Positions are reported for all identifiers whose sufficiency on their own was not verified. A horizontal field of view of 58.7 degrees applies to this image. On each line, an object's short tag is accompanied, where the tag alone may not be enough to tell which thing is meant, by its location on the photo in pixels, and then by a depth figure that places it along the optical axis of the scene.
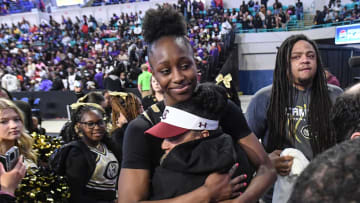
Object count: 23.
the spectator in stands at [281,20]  15.34
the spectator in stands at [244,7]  17.01
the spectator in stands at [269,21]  15.28
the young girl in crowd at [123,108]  3.45
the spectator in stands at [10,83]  11.54
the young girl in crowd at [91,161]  2.43
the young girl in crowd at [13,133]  2.34
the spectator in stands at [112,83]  8.27
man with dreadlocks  1.85
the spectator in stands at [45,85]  11.93
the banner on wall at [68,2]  24.39
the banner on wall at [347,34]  12.29
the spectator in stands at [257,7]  17.15
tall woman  1.09
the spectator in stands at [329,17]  14.79
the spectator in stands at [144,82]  6.94
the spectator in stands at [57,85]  10.98
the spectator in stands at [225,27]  14.63
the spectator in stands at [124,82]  9.56
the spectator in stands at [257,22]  15.30
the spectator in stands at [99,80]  10.96
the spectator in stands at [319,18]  14.77
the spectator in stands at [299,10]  15.77
